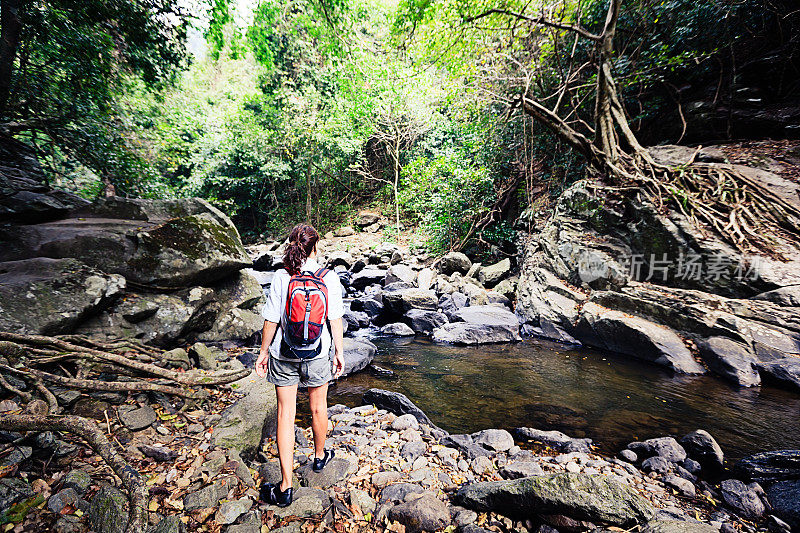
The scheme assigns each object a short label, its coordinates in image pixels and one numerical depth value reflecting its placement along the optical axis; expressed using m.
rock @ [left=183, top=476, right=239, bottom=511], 2.03
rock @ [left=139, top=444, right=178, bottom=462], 2.39
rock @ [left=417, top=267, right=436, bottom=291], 11.30
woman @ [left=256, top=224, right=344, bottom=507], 2.38
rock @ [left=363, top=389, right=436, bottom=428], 4.01
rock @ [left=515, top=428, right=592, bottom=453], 3.49
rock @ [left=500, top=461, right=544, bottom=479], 2.79
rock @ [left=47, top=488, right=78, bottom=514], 1.74
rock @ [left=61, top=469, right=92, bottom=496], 1.88
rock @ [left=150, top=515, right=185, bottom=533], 1.80
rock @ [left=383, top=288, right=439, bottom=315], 8.94
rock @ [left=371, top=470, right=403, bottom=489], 2.61
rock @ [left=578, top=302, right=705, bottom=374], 5.59
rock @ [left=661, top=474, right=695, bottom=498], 2.80
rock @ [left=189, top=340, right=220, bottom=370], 3.98
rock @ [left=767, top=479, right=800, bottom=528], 2.43
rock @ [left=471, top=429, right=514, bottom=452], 3.42
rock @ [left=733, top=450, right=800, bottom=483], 2.87
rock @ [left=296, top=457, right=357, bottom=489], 2.51
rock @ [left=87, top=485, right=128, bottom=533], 1.68
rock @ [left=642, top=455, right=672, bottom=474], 3.09
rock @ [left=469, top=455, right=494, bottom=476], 2.95
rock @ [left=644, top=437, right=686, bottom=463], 3.26
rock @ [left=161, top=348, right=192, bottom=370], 3.72
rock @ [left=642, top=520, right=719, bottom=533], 1.79
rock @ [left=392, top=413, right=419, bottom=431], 3.69
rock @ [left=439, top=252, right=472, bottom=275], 12.52
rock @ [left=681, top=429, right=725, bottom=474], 3.19
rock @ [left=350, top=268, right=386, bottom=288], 12.34
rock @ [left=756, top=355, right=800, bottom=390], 4.66
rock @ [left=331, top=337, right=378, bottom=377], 5.37
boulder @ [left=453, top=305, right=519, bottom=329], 7.77
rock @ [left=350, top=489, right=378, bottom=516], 2.28
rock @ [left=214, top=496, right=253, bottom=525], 1.98
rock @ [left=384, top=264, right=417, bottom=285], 11.84
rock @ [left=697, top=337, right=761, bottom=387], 4.92
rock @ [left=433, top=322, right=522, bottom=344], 7.25
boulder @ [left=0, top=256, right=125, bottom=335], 2.97
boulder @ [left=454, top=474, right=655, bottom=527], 1.96
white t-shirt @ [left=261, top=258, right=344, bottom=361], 2.41
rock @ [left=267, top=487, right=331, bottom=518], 2.12
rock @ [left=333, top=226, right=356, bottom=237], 20.62
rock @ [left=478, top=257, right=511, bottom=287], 11.06
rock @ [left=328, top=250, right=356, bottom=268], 15.62
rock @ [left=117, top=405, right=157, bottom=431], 2.62
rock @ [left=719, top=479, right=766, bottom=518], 2.58
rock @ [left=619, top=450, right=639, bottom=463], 3.32
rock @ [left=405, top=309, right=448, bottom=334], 8.12
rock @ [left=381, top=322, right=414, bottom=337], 7.95
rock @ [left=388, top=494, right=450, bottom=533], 2.11
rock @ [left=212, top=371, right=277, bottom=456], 2.68
